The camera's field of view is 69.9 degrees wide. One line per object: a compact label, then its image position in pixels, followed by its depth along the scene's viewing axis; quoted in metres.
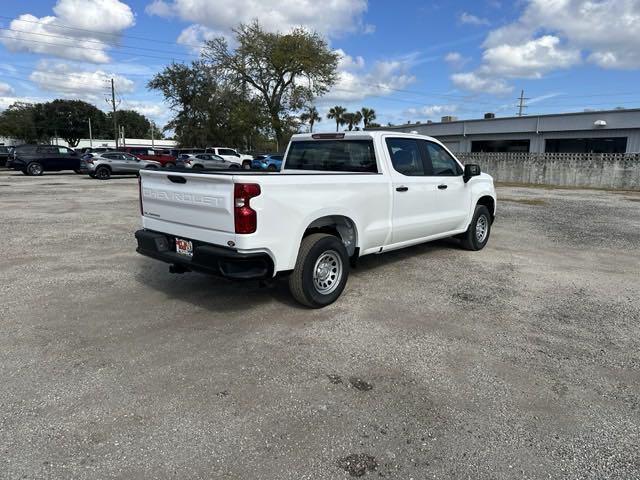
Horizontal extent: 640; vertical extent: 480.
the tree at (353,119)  70.12
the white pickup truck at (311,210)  4.05
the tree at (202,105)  46.59
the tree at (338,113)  71.09
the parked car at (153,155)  31.17
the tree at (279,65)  42.50
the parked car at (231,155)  34.07
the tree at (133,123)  111.95
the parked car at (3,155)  29.72
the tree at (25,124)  84.12
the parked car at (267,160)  30.97
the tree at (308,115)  46.41
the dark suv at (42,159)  25.42
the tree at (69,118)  85.81
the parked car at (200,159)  28.22
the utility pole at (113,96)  53.69
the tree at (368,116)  69.94
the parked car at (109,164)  24.42
